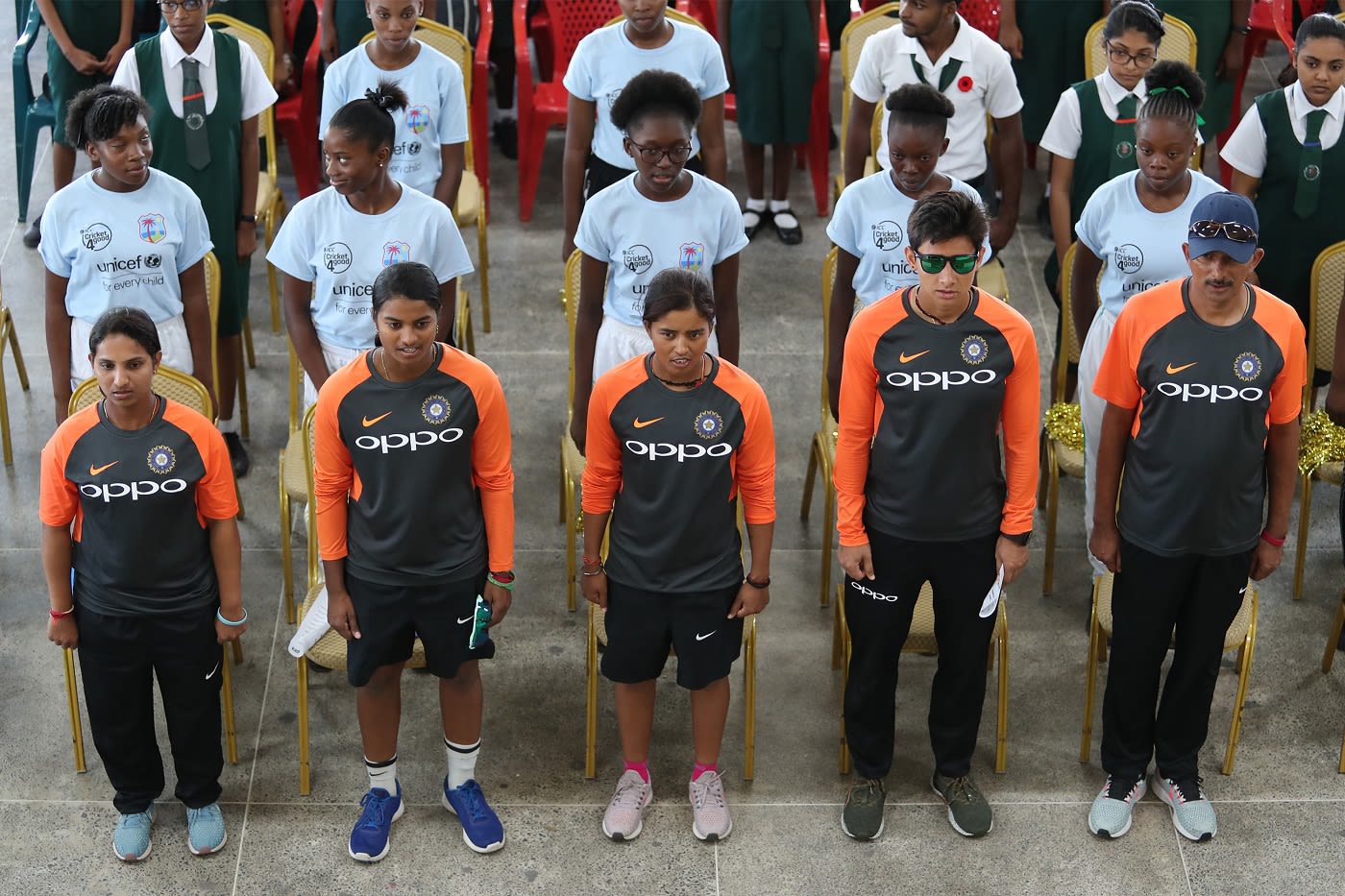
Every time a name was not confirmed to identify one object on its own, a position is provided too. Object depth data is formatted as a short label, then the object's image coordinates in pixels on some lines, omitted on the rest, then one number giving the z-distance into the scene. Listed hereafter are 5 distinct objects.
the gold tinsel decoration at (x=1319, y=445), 4.80
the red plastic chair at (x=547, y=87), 7.30
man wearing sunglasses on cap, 3.80
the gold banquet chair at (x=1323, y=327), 5.07
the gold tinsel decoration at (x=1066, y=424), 5.00
